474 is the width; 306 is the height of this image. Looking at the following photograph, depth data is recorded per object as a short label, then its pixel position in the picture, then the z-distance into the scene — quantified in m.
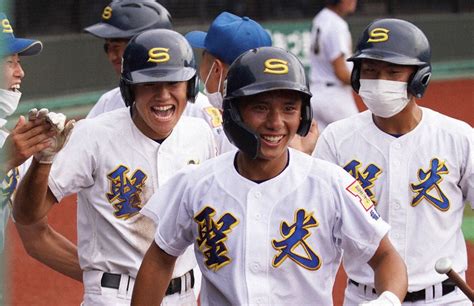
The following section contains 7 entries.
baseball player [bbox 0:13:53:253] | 7.41
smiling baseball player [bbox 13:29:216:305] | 8.65
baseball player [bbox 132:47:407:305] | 6.98
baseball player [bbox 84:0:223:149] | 11.40
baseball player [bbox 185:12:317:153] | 10.16
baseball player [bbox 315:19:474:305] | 9.14
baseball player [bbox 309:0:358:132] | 21.02
